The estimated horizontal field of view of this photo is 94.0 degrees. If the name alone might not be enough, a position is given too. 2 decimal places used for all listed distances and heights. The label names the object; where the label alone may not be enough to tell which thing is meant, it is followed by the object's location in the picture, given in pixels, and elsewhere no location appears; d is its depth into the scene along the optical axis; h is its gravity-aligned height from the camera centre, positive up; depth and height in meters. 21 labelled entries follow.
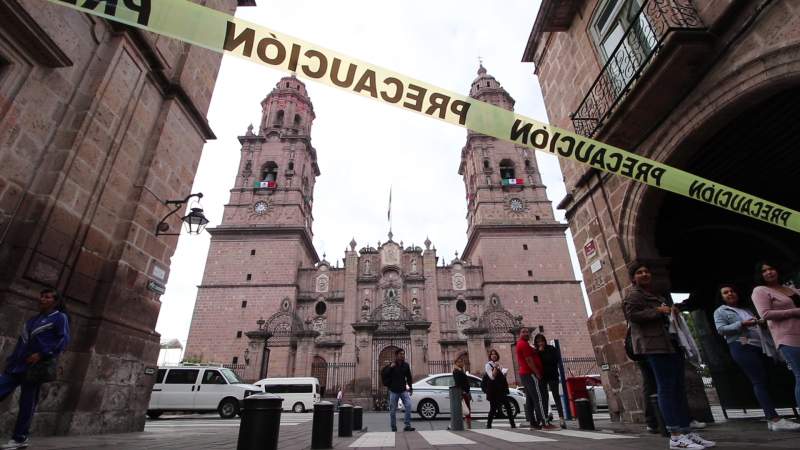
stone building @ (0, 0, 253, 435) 4.49 +2.69
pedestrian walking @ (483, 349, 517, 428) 7.13 +0.10
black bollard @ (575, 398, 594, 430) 5.51 -0.34
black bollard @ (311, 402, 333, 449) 4.08 -0.33
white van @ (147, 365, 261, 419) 12.77 +0.22
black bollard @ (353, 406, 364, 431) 6.72 -0.39
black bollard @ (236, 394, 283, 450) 2.97 -0.20
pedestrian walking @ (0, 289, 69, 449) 3.49 +0.39
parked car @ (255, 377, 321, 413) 17.30 +0.22
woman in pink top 3.77 +0.67
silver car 11.32 -0.16
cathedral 23.69 +7.16
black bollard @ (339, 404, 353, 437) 5.35 -0.33
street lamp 7.18 +3.15
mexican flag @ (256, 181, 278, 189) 30.71 +15.93
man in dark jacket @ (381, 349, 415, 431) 7.05 +0.25
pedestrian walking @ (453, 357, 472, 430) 7.80 +0.23
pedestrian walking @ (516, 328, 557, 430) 6.20 +0.29
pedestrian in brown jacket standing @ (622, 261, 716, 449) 3.12 +0.35
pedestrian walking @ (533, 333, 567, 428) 6.62 +0.41
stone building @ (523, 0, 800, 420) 4.47 +3.27
